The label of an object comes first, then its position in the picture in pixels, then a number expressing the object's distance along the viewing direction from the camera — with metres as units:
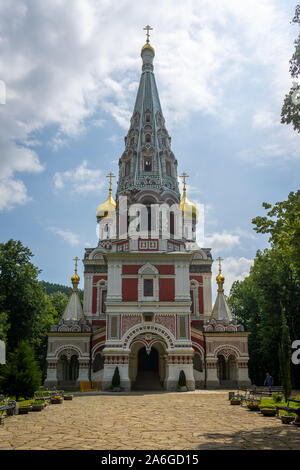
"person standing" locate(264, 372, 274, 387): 19.79
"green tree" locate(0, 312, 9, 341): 23.47
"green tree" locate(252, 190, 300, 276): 12.01
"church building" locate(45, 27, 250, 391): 23.66
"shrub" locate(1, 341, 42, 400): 14.97
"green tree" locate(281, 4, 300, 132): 11.39
